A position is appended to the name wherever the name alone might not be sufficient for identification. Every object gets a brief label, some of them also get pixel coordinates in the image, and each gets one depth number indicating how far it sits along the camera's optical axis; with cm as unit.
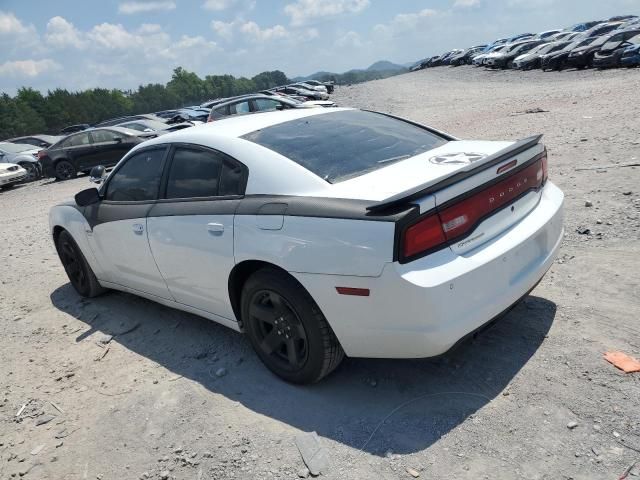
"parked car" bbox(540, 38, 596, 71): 2777
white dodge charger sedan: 271
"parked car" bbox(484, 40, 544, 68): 3638
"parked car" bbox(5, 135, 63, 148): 2686
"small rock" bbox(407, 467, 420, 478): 256
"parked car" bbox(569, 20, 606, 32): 4842
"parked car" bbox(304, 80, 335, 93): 4673
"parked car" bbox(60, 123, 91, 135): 4093
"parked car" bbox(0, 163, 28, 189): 1786
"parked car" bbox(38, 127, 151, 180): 1700
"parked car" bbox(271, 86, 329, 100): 3584
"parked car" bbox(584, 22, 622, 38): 3075
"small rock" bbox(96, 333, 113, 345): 454
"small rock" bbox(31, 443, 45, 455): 325
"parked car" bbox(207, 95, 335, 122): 1667
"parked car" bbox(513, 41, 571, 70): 3073
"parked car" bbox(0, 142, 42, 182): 1992
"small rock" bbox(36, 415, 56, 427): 354
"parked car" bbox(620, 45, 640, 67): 2172
